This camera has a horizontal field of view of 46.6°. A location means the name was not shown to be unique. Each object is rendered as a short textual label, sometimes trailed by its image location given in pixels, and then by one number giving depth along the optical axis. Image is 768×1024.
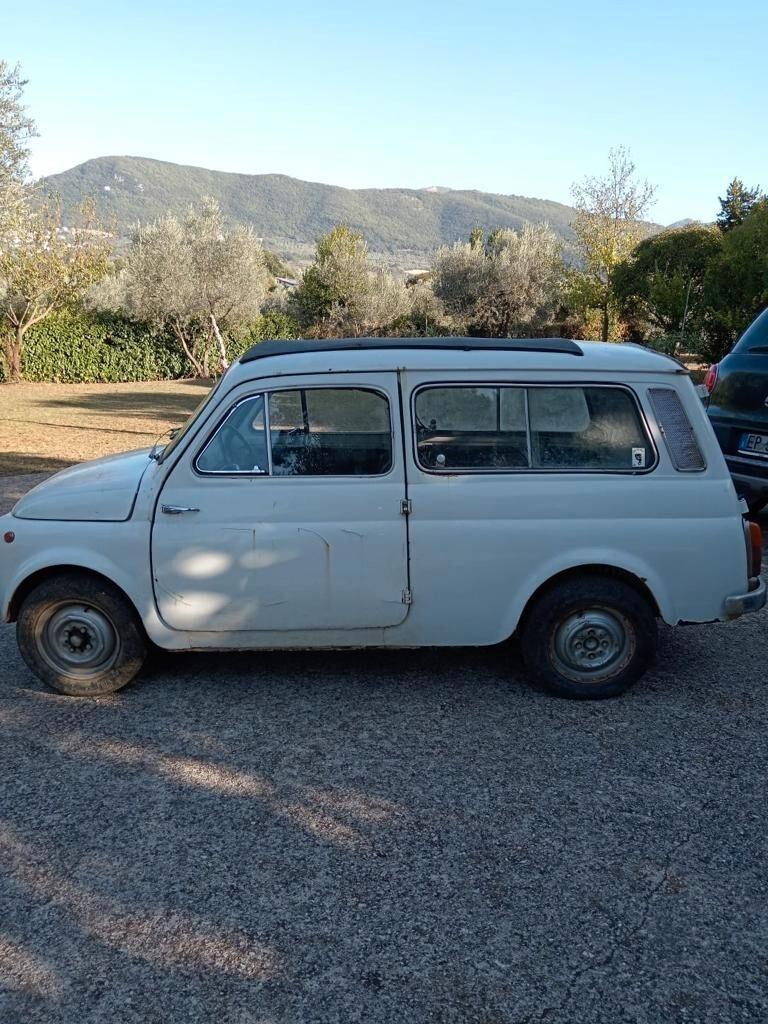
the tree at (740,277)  17.70
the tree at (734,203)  41.28
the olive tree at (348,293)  34.34
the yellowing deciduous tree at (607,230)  33.44
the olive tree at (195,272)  28.05
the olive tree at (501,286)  34.25
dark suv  7.51
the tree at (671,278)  24.08
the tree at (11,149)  15.88
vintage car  4.61
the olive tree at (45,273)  28.27
